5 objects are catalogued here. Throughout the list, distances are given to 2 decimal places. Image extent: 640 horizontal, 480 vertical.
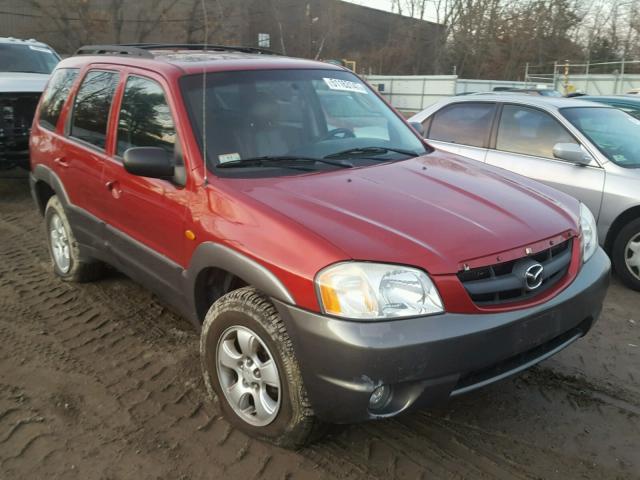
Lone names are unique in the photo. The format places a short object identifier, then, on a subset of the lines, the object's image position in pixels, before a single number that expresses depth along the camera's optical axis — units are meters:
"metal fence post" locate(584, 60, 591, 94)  25.50
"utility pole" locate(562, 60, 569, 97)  23.89
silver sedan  4.95
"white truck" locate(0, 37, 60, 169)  8.19
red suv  2.27
